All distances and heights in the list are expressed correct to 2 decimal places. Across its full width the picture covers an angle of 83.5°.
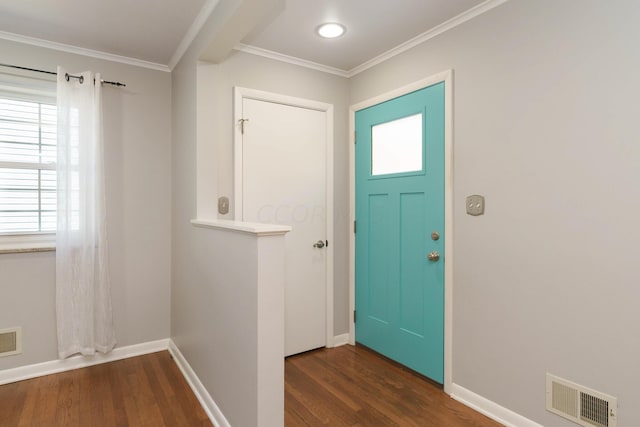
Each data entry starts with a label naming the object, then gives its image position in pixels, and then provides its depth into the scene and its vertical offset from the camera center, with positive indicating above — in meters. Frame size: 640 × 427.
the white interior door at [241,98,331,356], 2.77 +0.12
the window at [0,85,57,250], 2.50 +0.27
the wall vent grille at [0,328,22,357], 2.48 -0.94
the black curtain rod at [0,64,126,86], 2.45 +0.96
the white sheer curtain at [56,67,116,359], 2.55 -0.05
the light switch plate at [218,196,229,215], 2.62 +0.02
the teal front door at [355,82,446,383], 2.42 -0.15
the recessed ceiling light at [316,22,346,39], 2.36 +1.21
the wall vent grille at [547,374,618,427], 1.62 -0.92
